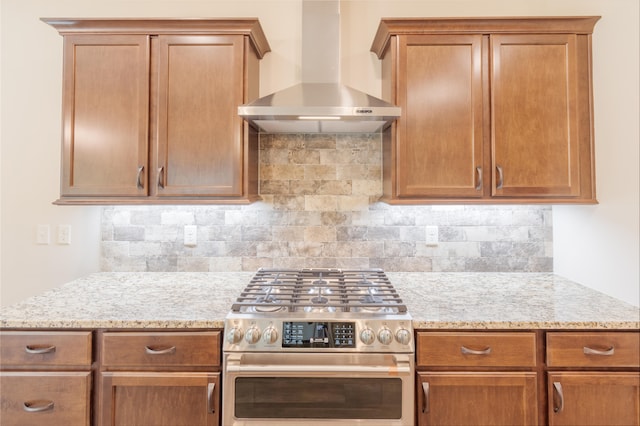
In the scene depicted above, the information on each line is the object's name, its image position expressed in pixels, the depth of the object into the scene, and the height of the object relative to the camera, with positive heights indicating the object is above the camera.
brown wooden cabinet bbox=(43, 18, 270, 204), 2.00 +0.57
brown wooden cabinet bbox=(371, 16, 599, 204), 1.96 +0.59
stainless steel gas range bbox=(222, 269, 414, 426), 1.48 -0.58
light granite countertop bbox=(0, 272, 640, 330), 1.52 -0.38
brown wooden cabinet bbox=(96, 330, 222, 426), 1.51 -0.63
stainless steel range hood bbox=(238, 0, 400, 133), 1.87 +0.61
